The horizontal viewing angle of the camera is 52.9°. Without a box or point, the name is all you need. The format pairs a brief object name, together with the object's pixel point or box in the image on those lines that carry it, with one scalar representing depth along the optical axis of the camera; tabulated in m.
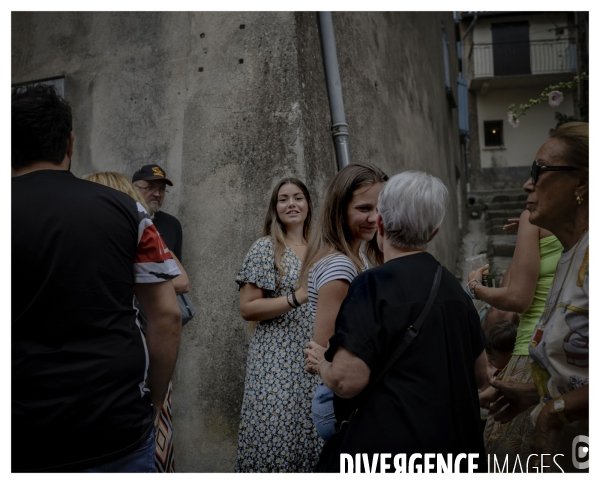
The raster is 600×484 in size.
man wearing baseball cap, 3.94
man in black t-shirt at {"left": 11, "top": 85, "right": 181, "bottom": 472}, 1.73
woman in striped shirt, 2.14
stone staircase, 8.63
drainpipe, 4.24
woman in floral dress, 2.87
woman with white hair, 1.74
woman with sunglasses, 1.83
